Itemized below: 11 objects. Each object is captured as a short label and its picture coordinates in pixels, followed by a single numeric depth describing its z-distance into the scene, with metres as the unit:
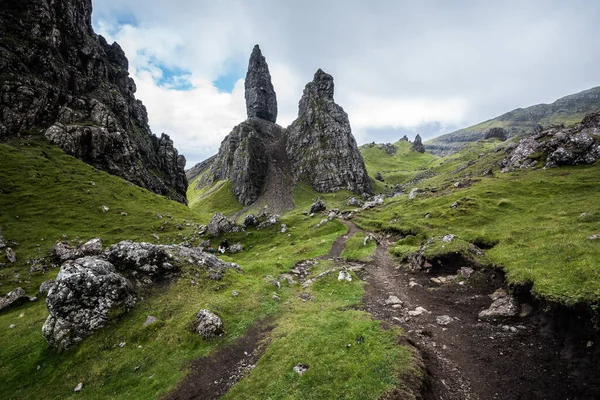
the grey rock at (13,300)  33.34
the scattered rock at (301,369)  16.20
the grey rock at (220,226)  70.94
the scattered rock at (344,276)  32.96
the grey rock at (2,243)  52.83
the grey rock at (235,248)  64.23
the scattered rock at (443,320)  21.48
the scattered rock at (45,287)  36.34
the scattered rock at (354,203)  134.84
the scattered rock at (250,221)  78.28
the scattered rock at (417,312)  23.55
